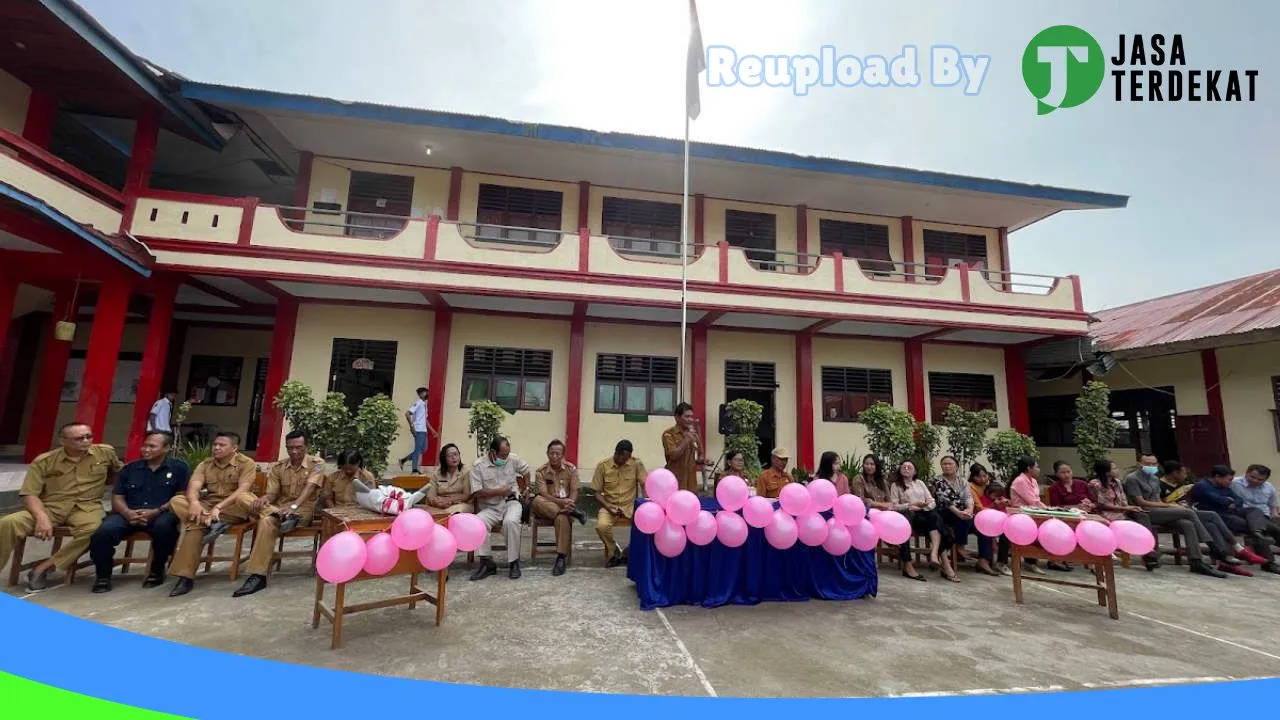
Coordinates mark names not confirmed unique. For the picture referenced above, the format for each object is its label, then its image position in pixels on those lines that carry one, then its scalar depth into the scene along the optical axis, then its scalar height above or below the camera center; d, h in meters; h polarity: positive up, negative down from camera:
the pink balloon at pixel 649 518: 4.19 -0.68
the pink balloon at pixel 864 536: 4.56 -0.83
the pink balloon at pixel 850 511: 4.54 -0.62
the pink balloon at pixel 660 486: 4.36 -0.45
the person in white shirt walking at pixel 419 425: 9.42 -0.07
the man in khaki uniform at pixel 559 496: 5.34 -0.72
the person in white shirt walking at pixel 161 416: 8.95 -0.06
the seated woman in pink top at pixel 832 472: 5.61 -0.38
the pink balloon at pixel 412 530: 3.55 -0.70
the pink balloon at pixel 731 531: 4.27 -0.77
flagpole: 7.99 +2.86
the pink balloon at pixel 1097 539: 4.30 -0.75
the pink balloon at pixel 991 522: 4.89 -0.73
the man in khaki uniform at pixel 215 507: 4.30 -0.78
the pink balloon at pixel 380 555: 3.47 -0.85
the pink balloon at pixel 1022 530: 4.64 -0.75
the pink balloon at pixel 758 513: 4.37 -0.64
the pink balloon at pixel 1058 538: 4.47 -0.78
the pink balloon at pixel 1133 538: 4.35 -0.74
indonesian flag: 9.13 +6.07
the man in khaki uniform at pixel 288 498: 4.47 -0.72
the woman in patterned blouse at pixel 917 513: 5.48 -0.78
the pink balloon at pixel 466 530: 3.90 -0.76
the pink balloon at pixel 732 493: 4.41 -0.49
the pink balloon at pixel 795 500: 4.46 -0.54
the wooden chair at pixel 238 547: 4.53 -1.09
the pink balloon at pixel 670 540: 4.18 -0.84
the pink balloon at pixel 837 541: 4.47 -0.86
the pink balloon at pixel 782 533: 4.37 -0.79
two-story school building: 8.79 +2.64
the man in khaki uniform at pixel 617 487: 5.48 -0.61
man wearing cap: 5.88 -0.51
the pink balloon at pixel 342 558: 3.24 -0.83
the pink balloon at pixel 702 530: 4.23 -0.76
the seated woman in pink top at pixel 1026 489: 6.07 -0.53
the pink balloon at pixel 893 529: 4.64 -0.77
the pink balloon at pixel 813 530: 4.46 -0.78
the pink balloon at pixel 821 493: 4.55 -0.49
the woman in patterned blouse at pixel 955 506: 5.68 -0.70
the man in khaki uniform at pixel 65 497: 4.14 -0.70
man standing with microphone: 5.97 -0.16
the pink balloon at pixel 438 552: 3.62 -0.86
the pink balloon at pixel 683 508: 4.18 -0.59
